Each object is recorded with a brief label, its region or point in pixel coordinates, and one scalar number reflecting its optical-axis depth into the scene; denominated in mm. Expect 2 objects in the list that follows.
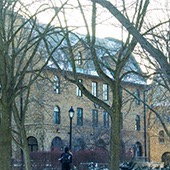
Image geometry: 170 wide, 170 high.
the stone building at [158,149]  61062
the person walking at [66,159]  23500
